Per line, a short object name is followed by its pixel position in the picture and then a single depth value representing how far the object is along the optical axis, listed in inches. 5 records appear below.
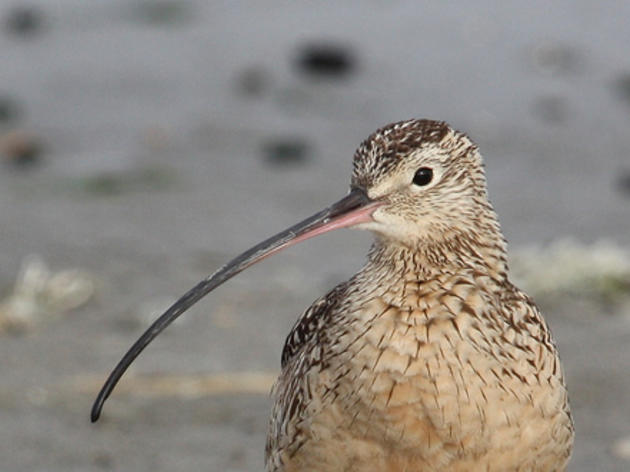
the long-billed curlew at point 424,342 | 187.6
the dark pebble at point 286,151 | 406.3
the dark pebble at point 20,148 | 399.5
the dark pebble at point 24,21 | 472.4
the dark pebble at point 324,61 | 453.4
